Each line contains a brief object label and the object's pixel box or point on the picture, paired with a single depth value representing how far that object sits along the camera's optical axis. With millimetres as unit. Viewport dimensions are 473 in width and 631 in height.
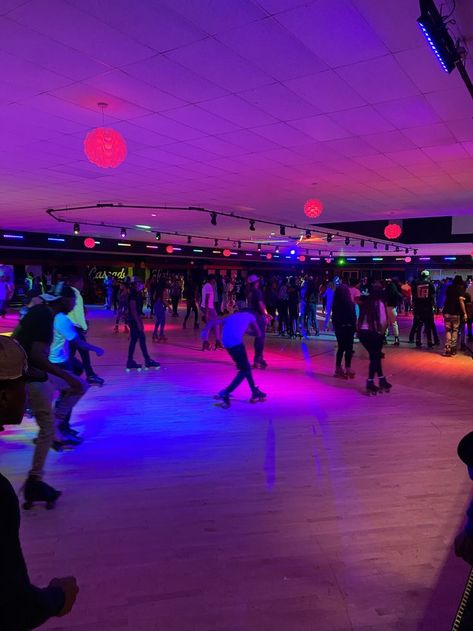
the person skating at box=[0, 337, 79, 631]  960
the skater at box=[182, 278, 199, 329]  12826
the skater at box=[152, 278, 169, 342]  9477
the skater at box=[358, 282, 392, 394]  5602
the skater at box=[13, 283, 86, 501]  2914
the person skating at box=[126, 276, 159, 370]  6867
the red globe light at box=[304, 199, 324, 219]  7992
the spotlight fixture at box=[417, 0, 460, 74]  2627
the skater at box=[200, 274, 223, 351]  9039
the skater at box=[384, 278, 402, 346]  9188
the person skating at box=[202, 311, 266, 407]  4863
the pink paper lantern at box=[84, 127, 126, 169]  4059
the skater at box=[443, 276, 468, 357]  8594
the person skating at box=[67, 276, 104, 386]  4512
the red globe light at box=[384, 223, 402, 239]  11086
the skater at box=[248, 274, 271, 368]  7059
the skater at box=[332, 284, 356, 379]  6632
